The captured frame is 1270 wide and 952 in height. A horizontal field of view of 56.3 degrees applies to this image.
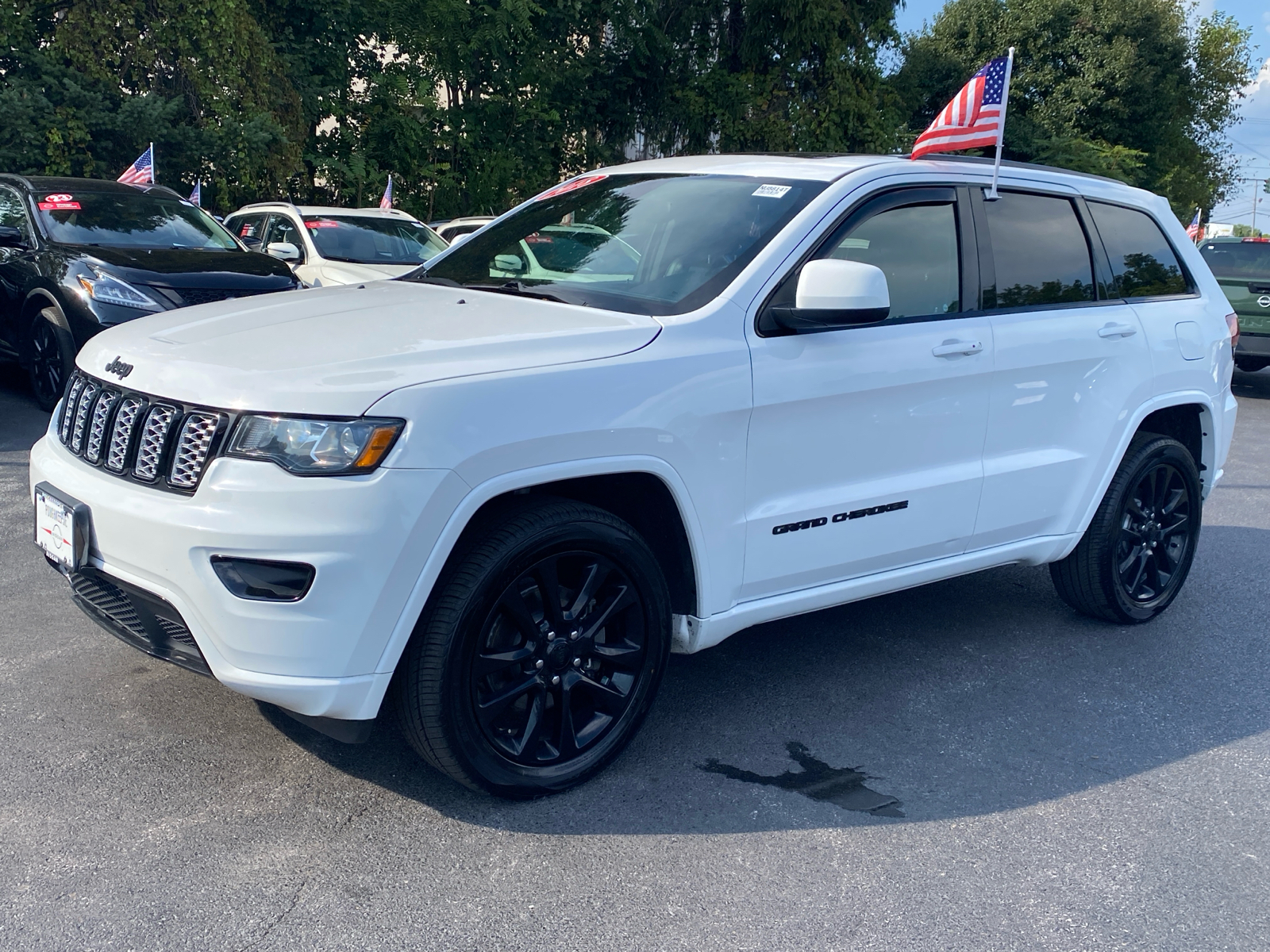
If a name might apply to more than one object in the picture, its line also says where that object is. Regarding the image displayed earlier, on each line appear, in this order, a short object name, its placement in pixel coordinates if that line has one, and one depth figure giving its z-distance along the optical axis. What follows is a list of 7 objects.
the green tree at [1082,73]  32.38
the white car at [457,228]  15.96
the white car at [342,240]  10.97
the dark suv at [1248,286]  12.67
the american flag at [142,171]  11.82
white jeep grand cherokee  2.81
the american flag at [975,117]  4.66
